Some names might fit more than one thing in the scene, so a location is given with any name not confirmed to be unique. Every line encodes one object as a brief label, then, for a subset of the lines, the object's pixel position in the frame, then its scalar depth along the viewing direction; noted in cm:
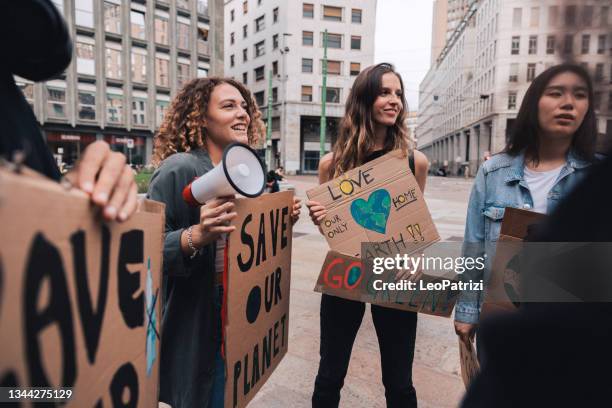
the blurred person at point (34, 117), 65
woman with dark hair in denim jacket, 150
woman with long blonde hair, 175
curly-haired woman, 136
